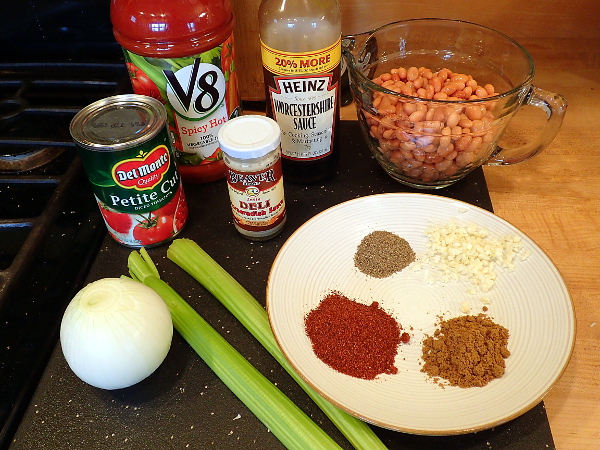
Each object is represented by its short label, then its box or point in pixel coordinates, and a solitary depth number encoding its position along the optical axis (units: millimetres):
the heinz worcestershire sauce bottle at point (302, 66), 795
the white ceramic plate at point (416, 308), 624
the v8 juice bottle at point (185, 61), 760
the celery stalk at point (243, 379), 620
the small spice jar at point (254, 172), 762
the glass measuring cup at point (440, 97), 820
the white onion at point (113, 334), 630
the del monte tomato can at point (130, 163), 739
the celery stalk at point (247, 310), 621
